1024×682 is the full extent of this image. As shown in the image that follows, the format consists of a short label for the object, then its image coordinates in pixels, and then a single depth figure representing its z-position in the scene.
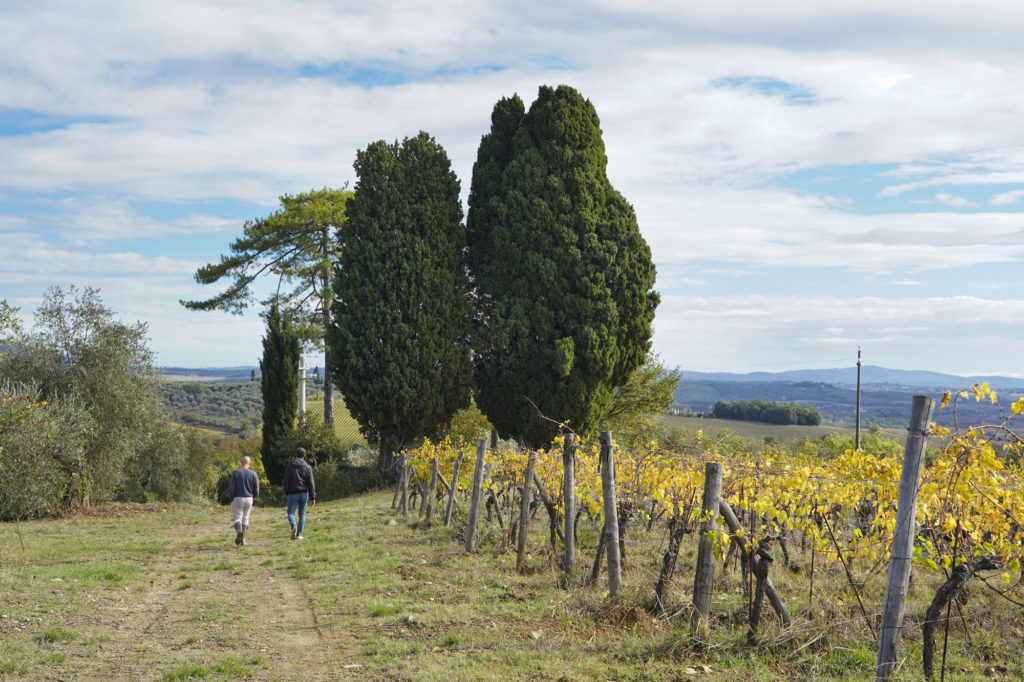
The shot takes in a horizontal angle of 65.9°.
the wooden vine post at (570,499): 9.31
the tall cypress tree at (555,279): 24.72
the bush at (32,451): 17.03
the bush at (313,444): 27.70
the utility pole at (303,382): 31.70
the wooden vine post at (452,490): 13.80
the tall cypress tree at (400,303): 24.34
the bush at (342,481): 25.92
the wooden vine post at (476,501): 11.70
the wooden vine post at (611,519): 7.89
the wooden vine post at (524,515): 10.05
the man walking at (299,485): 13.94
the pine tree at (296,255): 30.94
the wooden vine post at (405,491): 16.77
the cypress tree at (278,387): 28.30
